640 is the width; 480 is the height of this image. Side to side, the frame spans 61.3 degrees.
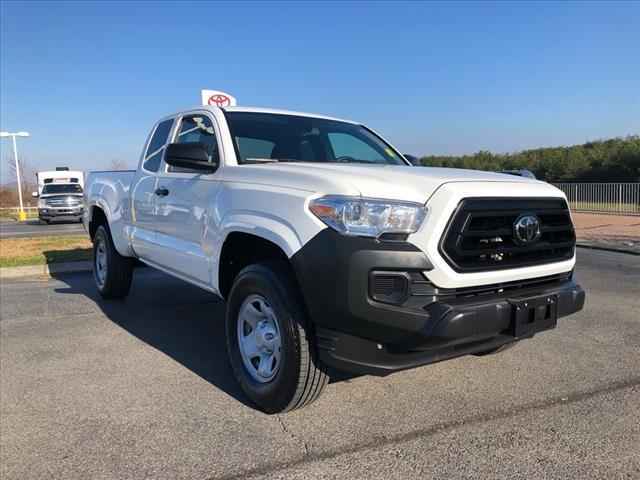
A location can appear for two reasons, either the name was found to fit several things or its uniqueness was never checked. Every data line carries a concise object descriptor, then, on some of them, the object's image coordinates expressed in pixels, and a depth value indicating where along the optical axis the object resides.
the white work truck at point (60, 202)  23.22
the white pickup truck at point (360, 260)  2.73
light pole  30.19
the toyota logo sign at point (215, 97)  9.14
